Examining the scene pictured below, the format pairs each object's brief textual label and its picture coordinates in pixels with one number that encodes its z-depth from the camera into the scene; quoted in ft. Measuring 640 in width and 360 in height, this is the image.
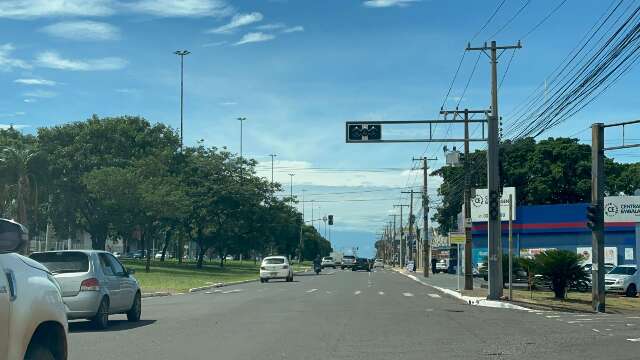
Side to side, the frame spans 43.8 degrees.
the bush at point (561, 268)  101.40
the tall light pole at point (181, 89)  254.68
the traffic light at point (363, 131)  92.58
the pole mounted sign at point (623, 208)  182.39
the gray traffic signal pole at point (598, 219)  84.84
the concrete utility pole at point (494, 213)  96.07
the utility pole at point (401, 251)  396.14
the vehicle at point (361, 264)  310.86
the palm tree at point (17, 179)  170.71
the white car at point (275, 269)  164.55
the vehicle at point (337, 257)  382.18
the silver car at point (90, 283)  56.08
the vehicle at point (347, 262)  332.68
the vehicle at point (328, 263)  365.55
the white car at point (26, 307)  17.51
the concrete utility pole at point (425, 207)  210.12
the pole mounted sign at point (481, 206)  183.42
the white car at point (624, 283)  121.19
